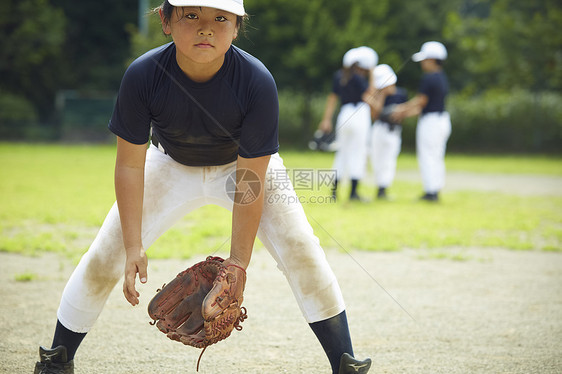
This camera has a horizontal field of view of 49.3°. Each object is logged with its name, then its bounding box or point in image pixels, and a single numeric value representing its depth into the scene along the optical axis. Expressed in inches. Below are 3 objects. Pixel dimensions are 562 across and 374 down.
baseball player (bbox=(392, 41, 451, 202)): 410.0
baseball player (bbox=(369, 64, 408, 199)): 419.2
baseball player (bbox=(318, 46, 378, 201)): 389.1
